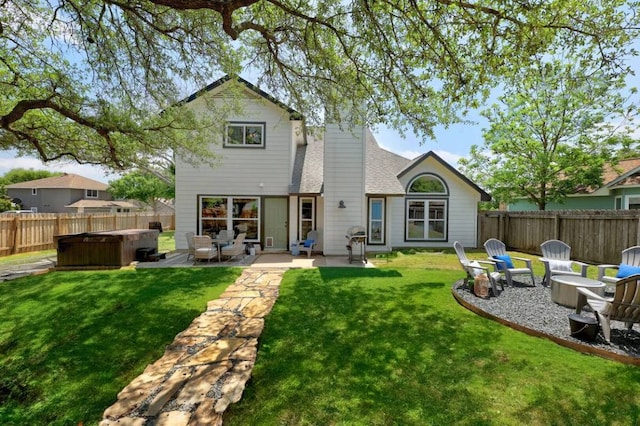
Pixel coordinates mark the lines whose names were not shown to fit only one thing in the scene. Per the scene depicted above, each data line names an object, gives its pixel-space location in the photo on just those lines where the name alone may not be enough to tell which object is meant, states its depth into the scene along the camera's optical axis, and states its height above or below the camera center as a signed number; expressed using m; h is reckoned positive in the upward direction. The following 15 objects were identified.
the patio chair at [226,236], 12.32 -1.02
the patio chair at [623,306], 4.46 -1.34
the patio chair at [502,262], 7.59 -1.22
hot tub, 9.68 -1.26
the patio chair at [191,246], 10.64 -1.25
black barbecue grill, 11.00 -0.96
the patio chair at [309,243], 12.35 -1.29
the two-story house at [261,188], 13.66 +1.03
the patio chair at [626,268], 6.87 -1.19
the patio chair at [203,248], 10.38 -1.27
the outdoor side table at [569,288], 6.01 -1.47
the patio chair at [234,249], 10.93 -1.36
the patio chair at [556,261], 7.59 -1.23
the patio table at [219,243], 10.90 -1.16
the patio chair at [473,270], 6.79 -1.31
